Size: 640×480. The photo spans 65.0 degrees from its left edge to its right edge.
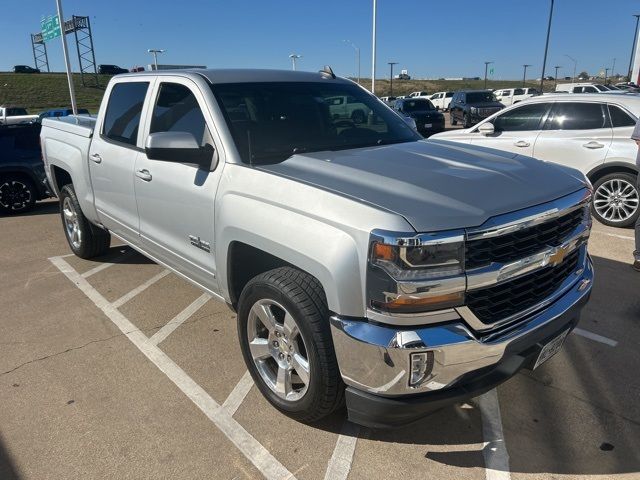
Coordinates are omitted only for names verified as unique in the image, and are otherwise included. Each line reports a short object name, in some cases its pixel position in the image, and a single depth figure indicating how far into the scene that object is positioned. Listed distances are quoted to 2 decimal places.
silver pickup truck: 2.15
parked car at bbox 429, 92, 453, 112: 41.75
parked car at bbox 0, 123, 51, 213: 8.42
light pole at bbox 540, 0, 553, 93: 39.62
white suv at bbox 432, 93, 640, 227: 6.66
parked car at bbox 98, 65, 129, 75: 66.95
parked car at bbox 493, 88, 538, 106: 38.24
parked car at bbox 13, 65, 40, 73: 72.99
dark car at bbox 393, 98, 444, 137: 19.92
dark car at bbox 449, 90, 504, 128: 22.08
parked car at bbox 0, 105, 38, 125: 17.00
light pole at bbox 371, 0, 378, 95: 27.11
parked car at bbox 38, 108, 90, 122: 17.07
